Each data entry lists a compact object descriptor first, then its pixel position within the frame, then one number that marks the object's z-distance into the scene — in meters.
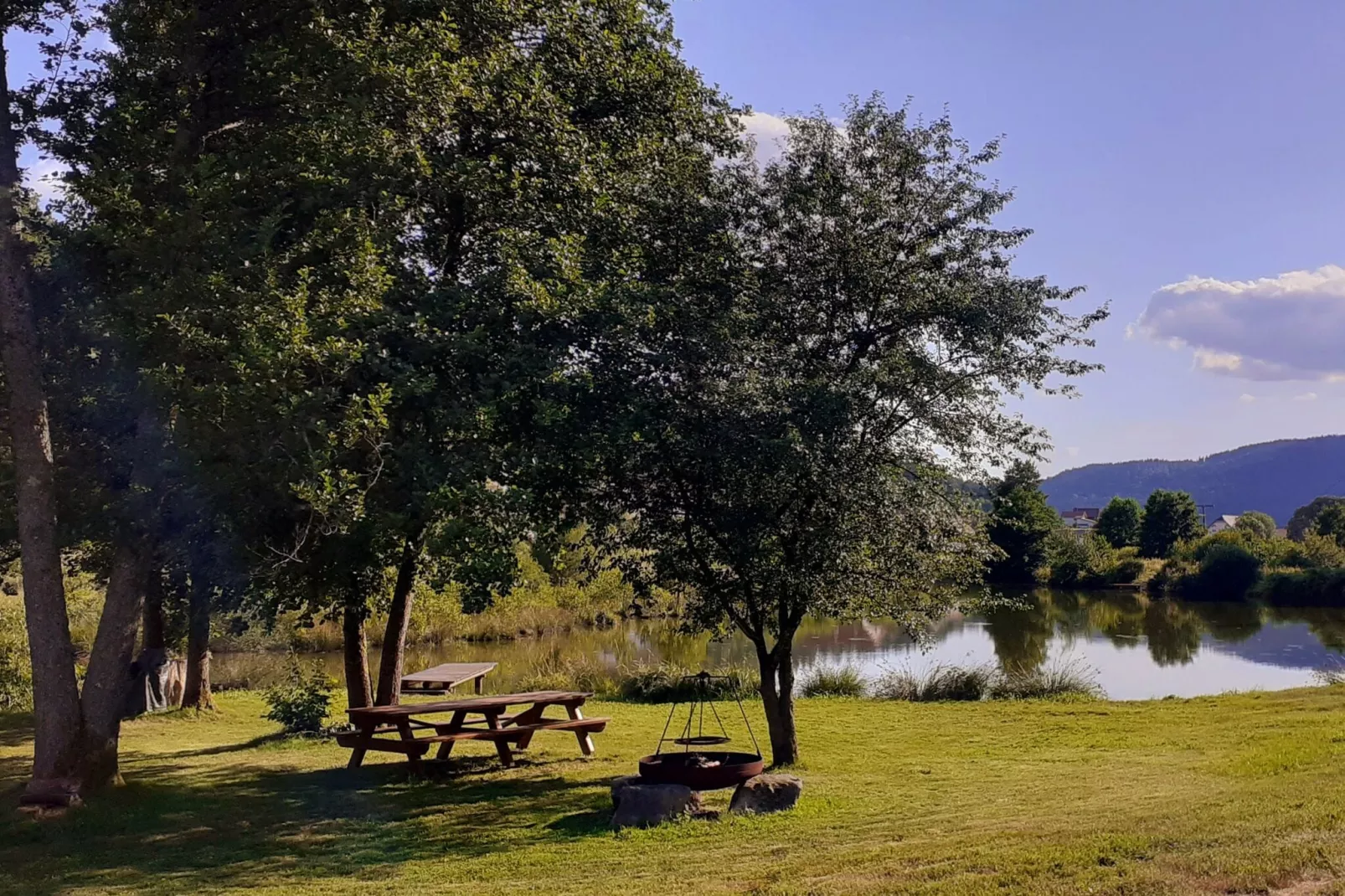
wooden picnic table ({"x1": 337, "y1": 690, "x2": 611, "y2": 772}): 9.28
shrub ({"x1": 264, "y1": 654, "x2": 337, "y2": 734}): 13.20
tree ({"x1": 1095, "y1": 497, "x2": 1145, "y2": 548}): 65.06
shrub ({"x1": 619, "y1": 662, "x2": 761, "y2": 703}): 17.86
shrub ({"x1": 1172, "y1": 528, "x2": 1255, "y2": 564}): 47.54
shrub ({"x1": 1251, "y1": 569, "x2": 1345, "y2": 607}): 39.66
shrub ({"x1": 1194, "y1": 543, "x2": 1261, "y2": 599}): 43.75
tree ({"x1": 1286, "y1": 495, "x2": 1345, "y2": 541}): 78.50
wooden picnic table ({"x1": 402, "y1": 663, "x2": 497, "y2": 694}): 13.09
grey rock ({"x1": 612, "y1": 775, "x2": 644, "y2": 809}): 7.88
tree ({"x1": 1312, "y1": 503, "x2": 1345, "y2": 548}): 49.94
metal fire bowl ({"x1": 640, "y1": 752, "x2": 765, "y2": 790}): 7.91
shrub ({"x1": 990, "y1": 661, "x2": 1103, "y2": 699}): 17.67
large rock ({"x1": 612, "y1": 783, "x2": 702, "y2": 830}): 7.68
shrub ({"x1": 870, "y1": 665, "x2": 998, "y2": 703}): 17.73
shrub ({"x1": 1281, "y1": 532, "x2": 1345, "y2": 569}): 43.41
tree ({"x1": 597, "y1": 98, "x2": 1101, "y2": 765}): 8.62
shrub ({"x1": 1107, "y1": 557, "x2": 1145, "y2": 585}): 50.62
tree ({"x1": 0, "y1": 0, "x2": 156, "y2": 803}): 8.59
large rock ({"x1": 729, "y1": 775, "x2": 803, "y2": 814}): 7.90
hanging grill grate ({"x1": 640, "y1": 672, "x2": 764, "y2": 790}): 7.93
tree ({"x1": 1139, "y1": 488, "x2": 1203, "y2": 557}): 59.25
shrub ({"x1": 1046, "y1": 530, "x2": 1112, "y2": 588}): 50.34
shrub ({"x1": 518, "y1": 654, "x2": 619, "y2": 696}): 19.08
